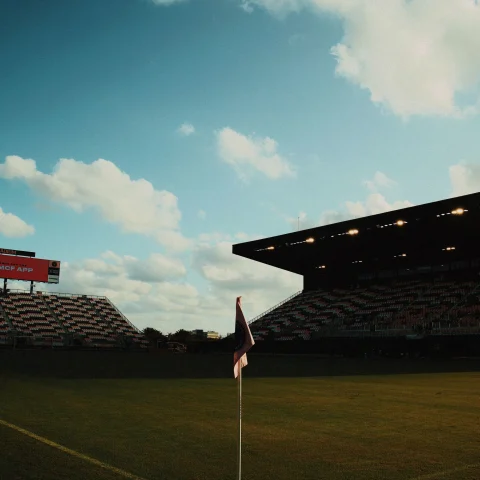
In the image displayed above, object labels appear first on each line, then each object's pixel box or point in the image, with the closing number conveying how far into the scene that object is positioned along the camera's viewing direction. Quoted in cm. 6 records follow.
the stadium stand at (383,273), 4331
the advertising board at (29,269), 7425
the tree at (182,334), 13075
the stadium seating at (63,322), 6700
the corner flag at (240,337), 550
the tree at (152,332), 13675
